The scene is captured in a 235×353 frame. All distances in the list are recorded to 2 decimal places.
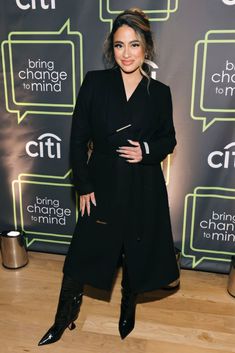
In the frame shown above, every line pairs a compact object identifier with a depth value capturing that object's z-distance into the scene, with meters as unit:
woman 1.83
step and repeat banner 2.32
